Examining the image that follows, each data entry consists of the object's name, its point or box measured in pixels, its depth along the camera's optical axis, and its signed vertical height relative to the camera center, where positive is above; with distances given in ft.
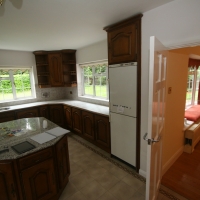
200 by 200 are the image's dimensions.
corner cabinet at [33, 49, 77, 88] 13.01 +1.33
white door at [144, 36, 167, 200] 3.86 -1.14
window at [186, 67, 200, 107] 12.11 -0.99
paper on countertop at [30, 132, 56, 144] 5.41 -2.31
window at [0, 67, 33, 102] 12.50 -0.12
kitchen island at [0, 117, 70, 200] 4.43 -3.02
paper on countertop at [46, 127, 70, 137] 5.92 -2.28
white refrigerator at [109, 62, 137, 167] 6.79 -1.62
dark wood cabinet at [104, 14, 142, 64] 6.22 +1.85
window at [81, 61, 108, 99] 11.53 -0.03
